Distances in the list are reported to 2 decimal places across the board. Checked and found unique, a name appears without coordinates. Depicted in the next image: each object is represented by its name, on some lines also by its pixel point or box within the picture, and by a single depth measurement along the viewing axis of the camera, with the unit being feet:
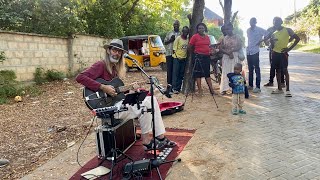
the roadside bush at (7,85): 21.36
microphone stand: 9.32
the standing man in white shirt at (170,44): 23.67
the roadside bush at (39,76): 26.52
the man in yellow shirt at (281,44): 19.93
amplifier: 10.19
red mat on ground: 9.72
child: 15.93
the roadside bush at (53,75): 28.14
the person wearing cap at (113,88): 10.56
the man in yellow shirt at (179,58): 21.95
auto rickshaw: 40.03
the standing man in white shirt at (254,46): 21.36
